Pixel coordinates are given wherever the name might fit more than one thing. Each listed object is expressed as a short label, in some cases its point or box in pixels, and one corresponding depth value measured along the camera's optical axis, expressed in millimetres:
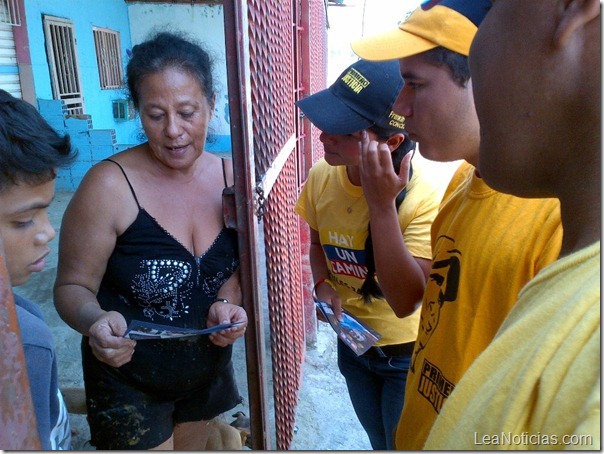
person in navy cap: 1673
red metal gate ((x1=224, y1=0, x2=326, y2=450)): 1532
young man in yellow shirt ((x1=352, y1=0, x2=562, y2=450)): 987
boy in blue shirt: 1059
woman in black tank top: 1573
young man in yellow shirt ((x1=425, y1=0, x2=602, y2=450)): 468
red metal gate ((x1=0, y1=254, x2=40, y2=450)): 520
